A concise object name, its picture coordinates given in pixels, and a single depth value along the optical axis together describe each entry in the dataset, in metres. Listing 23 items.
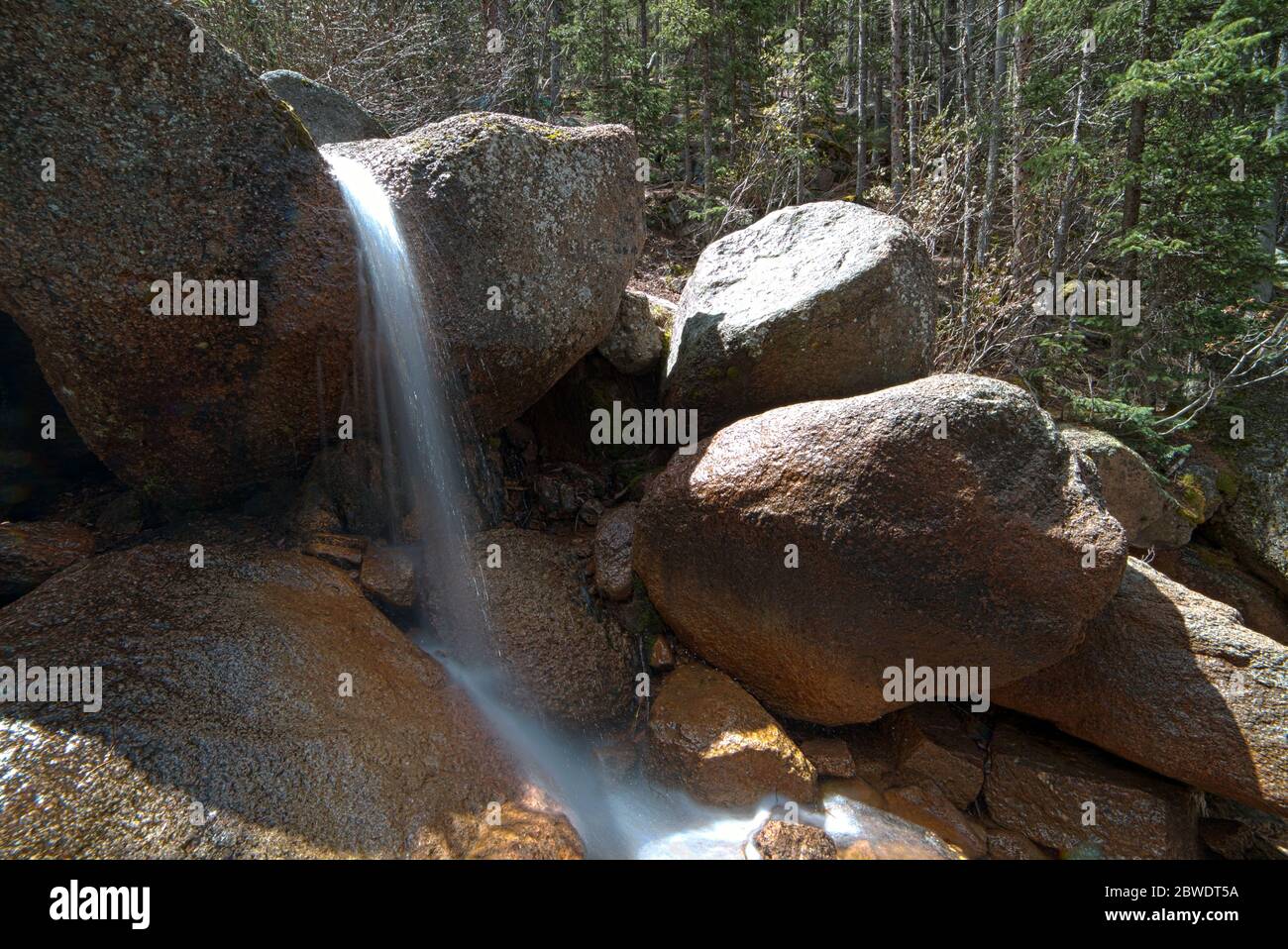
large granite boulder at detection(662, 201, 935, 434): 5.45
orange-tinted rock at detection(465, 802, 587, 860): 3.46
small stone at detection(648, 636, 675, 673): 5.32
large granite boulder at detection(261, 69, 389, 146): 7.14
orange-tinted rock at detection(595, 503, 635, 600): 5.57
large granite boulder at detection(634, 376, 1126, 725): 4.17
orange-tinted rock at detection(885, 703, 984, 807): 4.87
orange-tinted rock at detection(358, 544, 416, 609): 5.02
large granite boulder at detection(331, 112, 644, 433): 4.90
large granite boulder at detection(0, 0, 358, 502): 3.95
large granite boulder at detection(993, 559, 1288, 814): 4.39
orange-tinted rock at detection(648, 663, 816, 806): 4.53
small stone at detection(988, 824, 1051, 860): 4.57
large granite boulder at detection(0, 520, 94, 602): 4.41
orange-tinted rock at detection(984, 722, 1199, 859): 4.57
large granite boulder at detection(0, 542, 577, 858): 3.04
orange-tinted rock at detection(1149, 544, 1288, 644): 7.50
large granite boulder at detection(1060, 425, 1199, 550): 6.82
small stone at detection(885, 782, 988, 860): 4.57
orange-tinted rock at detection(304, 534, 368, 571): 5.06
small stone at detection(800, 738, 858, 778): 4.88
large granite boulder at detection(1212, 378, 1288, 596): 7.84
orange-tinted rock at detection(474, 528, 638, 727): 5.02
